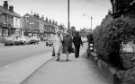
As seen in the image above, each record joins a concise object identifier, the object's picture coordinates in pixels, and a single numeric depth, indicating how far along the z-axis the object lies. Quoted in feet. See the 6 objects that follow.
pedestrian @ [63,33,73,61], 25.46
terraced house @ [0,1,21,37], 103.53
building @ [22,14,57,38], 161.27
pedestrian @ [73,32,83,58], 29.25
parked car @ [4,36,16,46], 76.53
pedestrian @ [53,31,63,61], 25.68
